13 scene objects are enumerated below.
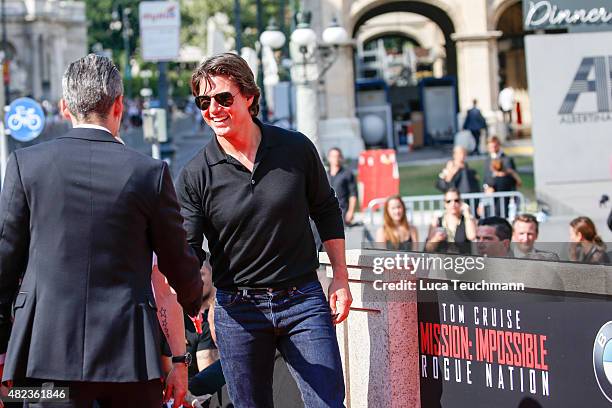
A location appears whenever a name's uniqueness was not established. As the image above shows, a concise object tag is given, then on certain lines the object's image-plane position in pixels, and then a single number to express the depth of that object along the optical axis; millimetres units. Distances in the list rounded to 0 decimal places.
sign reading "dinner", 17234
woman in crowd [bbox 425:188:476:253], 11789
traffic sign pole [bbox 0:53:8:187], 23203
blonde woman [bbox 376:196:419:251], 12879
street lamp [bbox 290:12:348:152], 20578
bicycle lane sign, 22797
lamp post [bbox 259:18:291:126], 26969
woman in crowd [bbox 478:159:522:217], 17922
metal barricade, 17438
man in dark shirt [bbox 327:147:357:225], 16859
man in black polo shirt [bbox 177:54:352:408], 5059
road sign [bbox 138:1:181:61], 26891
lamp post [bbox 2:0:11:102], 48125
